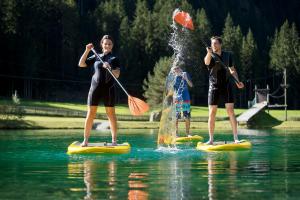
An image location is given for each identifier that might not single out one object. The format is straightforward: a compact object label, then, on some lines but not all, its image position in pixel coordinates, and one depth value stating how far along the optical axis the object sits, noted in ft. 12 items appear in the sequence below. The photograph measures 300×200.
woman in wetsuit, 49.73
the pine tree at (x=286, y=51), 393.91
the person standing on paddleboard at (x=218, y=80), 52.65
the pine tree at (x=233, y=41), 375.04
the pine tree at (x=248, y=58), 386.28
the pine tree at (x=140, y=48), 366.02
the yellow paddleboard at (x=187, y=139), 65.50
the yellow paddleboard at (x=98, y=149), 47.55
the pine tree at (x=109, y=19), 387.96
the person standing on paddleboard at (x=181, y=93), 67.36
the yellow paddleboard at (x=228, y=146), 50.26
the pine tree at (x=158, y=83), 264.11
